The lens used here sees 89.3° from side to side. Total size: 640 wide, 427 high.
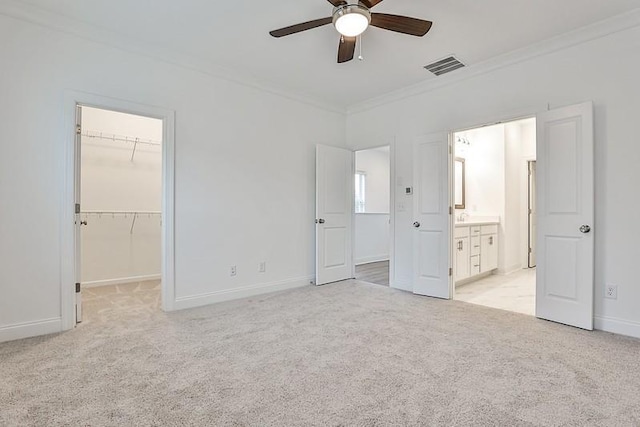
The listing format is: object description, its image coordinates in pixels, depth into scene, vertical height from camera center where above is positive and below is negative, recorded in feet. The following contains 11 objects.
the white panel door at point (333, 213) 15.19 -0.01
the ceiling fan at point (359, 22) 7.18 +4.48
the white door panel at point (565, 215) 9.37 -0.06
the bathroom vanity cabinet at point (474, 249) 14.33 -1.76
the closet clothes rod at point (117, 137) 14.97 +3.62
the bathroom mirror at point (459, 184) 17.87 +1.63
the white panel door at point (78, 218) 9.69 -0.17
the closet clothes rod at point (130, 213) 15.04 -0.02
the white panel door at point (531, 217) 20.11 -0.27
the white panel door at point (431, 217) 12.83 -0.16
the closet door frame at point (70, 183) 9.31 +0.85
